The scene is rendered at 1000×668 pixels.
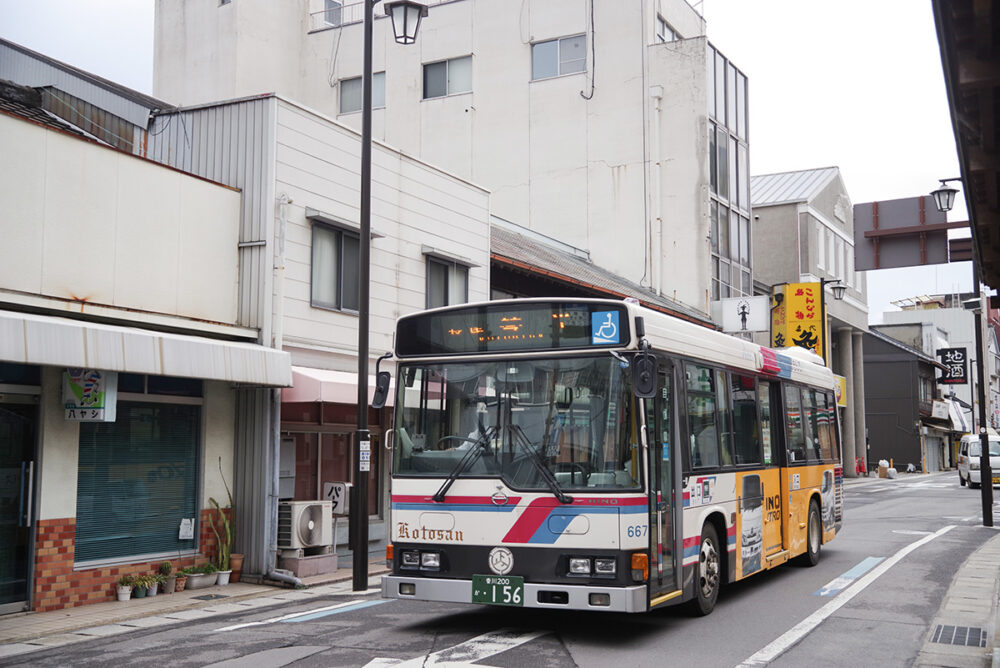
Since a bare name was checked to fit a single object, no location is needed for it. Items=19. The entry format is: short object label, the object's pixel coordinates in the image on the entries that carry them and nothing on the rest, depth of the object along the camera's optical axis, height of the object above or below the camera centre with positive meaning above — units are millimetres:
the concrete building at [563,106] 34250 +11720
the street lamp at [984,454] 22641 -283
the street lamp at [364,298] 13164 +1920
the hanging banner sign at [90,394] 11719 +566
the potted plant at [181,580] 12992 -1771
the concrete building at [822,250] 48281 +9420
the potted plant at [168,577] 12852 -1707
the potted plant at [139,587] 12492 -1781
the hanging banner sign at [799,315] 38500 +4876
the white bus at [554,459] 8727 -158
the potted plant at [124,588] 12250 -1768
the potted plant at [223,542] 13625 -1361
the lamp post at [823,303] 35500 +5096
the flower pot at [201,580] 13219 -1808
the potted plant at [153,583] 12617 -1758
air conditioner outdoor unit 14180 -1154
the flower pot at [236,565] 13875 -1678
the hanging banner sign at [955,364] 70188 +5538
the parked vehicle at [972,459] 37784 -720
